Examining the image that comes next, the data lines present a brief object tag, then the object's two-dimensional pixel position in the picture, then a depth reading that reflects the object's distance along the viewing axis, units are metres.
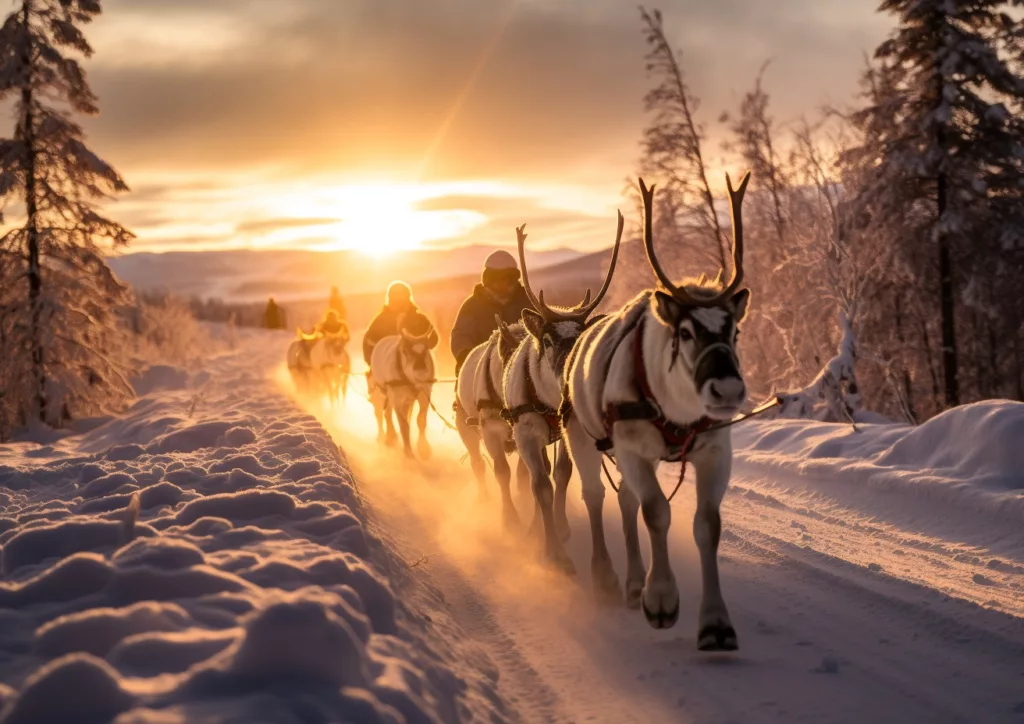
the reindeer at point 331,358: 22.30
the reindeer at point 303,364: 23.98
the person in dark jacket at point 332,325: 23.30
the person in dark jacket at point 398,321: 13.99
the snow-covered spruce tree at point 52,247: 17.00
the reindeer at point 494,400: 7.99
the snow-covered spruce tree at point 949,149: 21.61
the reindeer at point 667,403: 4.15
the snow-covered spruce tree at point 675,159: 26.22
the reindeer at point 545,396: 6.57
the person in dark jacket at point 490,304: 10.08
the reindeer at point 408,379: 13.51
